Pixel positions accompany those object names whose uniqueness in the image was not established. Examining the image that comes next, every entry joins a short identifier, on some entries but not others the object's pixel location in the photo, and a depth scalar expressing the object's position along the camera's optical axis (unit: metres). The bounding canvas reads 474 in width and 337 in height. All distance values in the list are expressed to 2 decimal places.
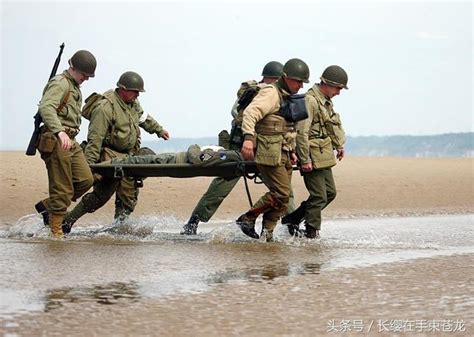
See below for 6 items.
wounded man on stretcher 17.55
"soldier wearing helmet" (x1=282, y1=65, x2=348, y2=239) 18.14
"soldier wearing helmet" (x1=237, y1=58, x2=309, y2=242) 16.42
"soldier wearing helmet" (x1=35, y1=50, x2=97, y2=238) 16.72
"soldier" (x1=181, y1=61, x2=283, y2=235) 19.20
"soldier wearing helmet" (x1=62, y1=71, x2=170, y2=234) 18.62
